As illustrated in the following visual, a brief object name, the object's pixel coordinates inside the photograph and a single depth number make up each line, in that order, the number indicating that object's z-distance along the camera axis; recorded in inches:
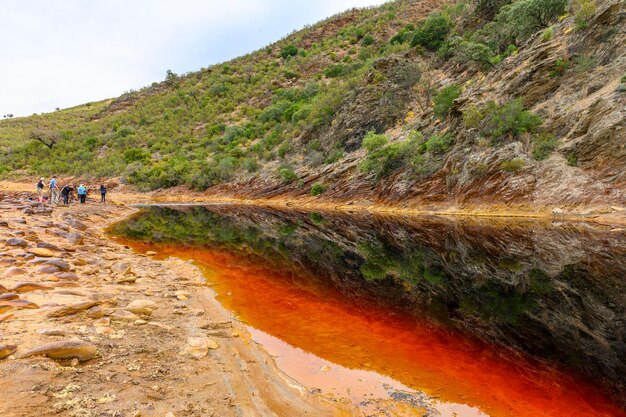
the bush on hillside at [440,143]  1291.8
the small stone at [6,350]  171.9
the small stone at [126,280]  361.1
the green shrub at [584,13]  1112.6
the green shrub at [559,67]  1130.7
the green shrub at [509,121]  1087.0
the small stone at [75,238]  511.2
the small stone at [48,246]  418.6
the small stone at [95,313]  245.5
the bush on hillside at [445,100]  1386.6
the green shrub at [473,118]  1199.6
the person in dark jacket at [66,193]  1096.6
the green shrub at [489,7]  1745.8
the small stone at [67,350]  179.5
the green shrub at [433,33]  1980.8
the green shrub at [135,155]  2503.7
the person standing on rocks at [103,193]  1417.3
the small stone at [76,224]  676.1
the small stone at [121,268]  393.9
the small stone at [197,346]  224.7
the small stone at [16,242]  403.9
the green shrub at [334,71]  2598.4
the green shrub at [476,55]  1457.9
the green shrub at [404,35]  2272.4
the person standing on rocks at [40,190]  1061.0
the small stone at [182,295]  341.8
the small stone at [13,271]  302.1
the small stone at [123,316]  254.8
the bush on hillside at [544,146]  1019.3
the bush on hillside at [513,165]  1023.0
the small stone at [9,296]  248.3
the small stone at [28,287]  273.9
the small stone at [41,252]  386.6
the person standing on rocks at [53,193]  1079.6
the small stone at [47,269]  330.0
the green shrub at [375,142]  1441.9
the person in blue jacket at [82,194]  1208.9
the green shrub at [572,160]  951.2
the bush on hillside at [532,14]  1330.0
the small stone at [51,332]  200.5
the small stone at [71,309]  235.9
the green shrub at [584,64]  1070.4
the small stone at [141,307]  274.4
